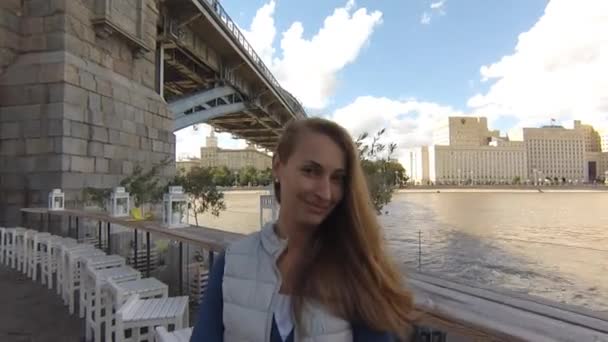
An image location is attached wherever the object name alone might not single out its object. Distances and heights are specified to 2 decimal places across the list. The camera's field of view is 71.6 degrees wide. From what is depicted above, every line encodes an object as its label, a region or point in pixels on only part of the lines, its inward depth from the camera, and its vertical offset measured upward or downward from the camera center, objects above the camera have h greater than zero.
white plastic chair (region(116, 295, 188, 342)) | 2.10 -0.67
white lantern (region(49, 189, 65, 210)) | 6.23 -0.24
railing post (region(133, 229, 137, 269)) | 4.67 -0.77
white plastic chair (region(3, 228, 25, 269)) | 5.67 -0.87
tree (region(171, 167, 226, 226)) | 8.29 -0.08
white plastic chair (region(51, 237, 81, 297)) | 3.93 -0.72
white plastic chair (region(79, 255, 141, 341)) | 2.77 -0.68
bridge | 7.95 +1.82
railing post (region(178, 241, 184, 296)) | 3.47 -0.72
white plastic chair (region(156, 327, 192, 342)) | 1.71 -0.63
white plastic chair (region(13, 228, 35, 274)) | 5.30 -0.84
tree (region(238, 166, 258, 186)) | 71.36 +1.13
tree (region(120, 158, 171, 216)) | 7.66 -0.09
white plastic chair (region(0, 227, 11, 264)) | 6.04 -0.85
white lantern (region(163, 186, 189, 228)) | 3.43 -0.21
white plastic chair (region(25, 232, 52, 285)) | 4.88 -0.83
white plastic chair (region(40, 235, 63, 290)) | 4.40 -0.79
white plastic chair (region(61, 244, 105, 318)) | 3.59 -0.75
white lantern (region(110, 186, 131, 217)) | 4.91 -0.22
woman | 0.85 -0.18
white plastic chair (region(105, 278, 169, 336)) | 2.46 -0.65
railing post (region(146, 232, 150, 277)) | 3.79 -0.68
